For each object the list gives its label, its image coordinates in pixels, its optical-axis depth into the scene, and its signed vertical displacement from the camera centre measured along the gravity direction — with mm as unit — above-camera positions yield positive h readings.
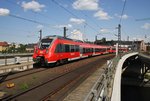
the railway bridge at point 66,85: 5003 -2133
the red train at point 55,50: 12476 -98
